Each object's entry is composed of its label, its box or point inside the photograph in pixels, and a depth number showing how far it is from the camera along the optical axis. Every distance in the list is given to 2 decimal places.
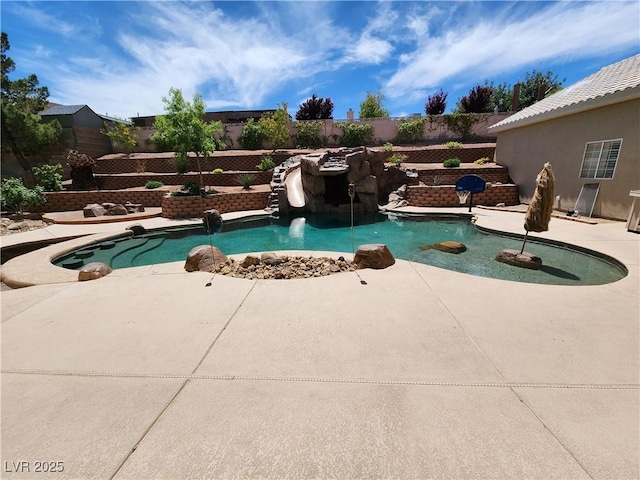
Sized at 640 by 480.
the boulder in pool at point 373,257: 4.93
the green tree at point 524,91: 31.11
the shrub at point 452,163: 15.79
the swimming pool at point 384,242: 5.62
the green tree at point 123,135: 21.09
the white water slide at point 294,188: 12.76
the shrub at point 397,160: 16.15
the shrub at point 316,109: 24.99
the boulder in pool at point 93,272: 4.84
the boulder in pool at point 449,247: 7.35
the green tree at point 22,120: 15.75
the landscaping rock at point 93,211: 11.15
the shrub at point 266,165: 17.47
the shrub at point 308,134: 22.02
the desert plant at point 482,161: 16.11
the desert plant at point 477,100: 22.87
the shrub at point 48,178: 13.15
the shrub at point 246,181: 14.77
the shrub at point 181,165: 16.31
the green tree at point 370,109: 25.89
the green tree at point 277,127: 20.30
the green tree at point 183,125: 12.15
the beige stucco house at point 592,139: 8.34
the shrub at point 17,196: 10.66
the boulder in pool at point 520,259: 5.76
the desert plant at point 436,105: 24.44
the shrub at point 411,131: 21.59
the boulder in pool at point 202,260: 5.12
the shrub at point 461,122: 21.12
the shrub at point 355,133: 21.97
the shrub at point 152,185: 14.71
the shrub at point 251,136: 21.69
